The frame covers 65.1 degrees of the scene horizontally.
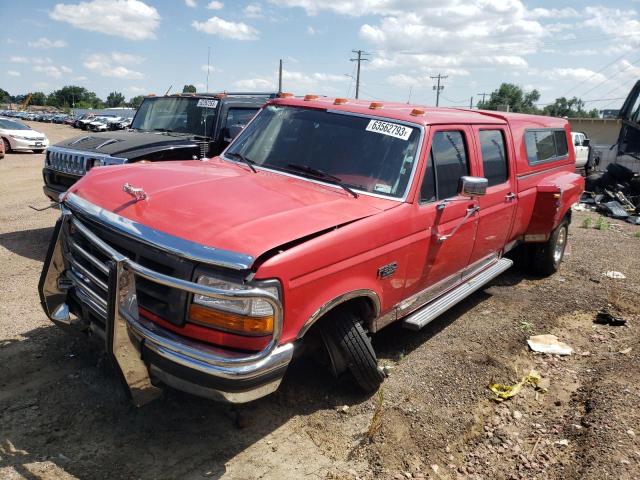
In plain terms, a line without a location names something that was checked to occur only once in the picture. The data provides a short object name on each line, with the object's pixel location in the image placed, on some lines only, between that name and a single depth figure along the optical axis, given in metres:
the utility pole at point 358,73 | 52.29
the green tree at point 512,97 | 85.44
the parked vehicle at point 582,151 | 19.39
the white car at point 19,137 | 19.48
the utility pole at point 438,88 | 63.02
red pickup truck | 2.62
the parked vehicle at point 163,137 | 6.48
